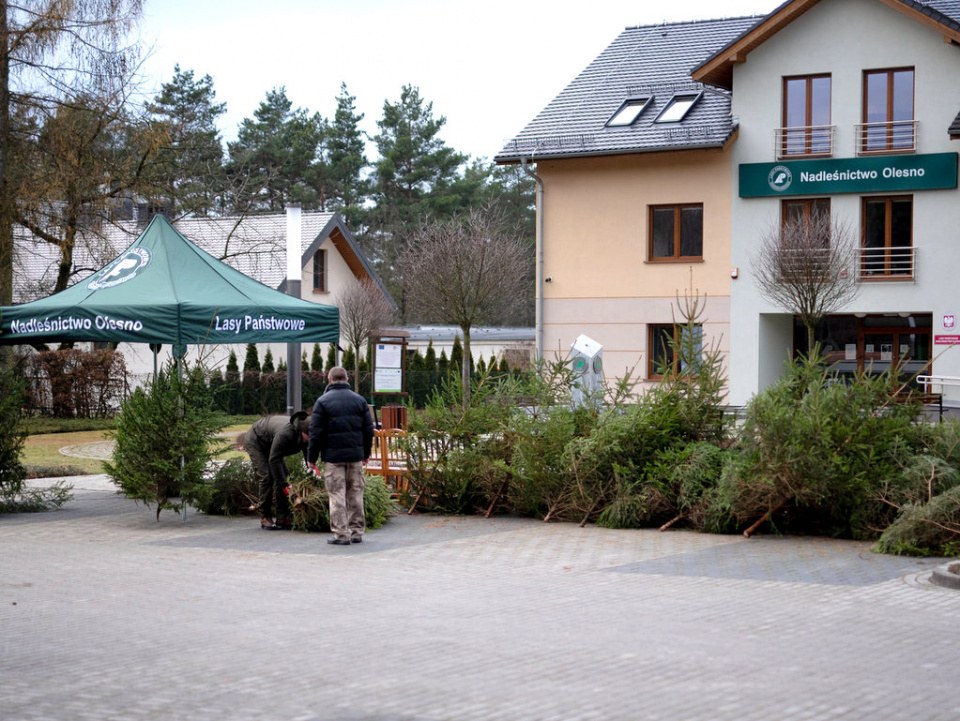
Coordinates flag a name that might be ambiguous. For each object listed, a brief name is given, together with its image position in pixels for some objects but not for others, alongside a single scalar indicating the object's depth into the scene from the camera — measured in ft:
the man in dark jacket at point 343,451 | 37.17
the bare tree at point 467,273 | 106.42
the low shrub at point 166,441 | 41.29
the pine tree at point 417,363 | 139.91
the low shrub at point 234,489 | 43.80
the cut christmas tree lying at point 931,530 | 33.68
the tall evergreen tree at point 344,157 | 207.73
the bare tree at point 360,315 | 131.44
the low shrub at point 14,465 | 44.39
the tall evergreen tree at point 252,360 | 127.65
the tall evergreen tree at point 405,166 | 208.54
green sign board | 89.56
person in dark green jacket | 39.75
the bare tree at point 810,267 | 79.46
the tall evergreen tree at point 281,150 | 198.18
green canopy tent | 42.32
